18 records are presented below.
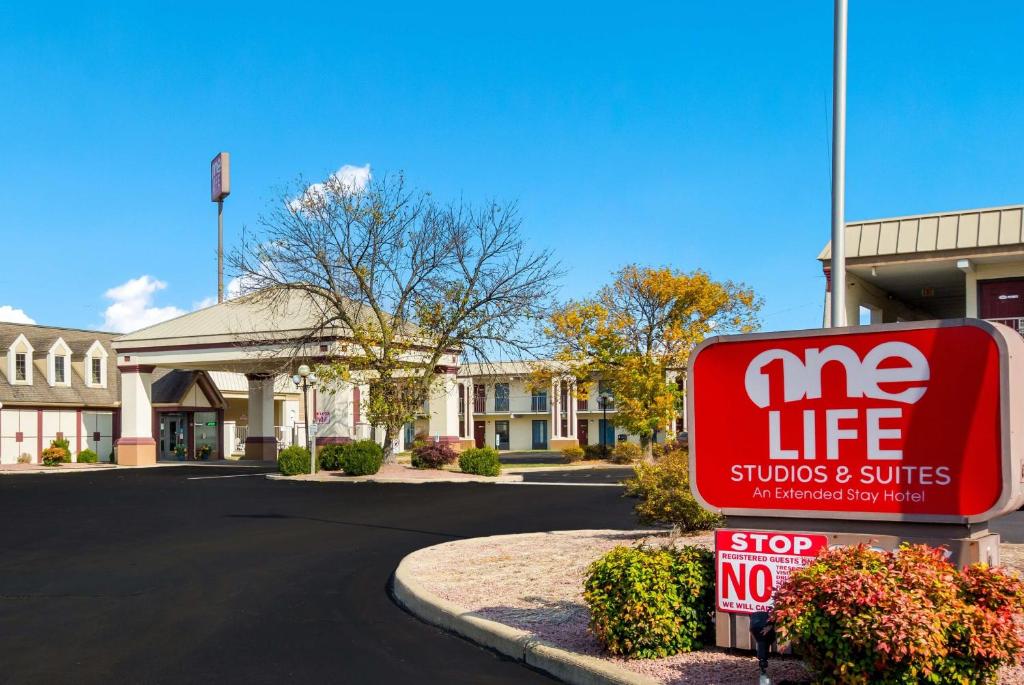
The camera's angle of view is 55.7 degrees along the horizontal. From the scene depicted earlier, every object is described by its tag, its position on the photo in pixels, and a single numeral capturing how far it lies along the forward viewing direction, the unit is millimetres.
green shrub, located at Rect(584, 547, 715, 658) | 6824
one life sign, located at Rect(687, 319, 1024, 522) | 6137
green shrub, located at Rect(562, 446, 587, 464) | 47000
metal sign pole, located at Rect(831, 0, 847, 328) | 9594
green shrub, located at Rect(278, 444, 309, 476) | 33094
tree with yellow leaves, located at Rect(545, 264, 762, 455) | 42781
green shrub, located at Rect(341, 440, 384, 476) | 32125
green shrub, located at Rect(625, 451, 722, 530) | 12297
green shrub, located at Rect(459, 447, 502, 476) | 32531
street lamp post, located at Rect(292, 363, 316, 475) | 32406
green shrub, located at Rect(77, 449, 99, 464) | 46125
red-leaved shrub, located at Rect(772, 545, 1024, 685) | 5105
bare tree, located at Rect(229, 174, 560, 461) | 33312
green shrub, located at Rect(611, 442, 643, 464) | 46500
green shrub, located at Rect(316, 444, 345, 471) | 33219
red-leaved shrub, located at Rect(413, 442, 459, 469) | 34156
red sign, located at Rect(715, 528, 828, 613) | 6695
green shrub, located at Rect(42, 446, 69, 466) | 42656
